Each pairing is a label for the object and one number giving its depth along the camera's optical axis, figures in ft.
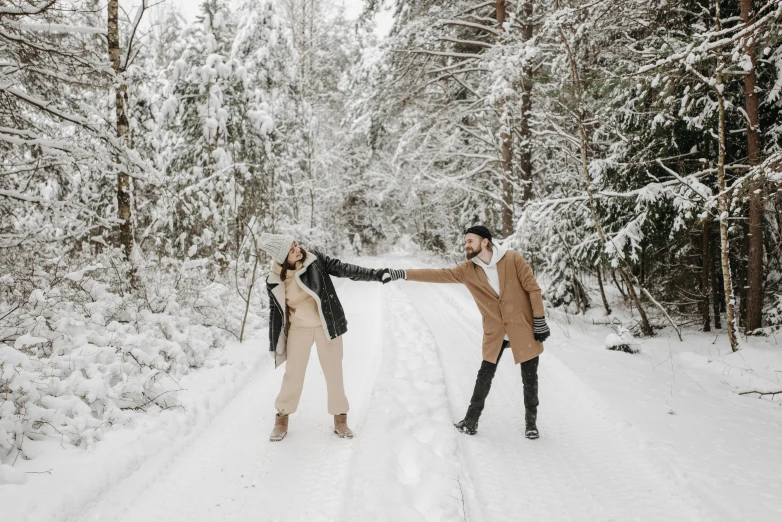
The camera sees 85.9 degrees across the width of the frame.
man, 13.07
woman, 13.38
